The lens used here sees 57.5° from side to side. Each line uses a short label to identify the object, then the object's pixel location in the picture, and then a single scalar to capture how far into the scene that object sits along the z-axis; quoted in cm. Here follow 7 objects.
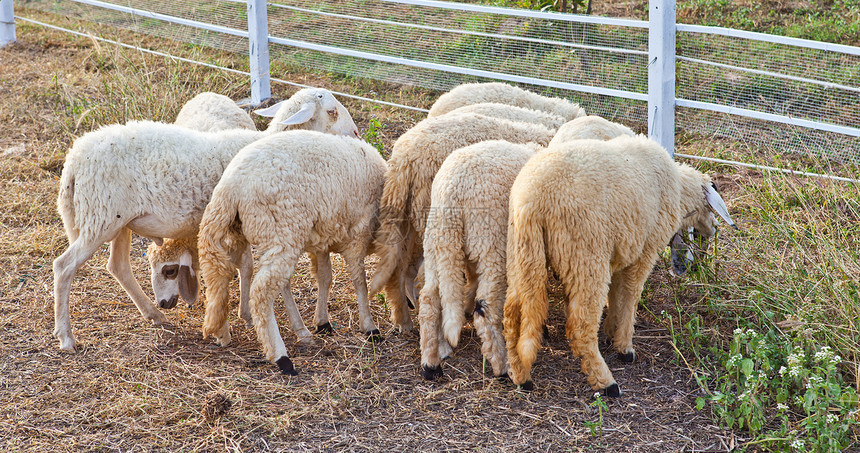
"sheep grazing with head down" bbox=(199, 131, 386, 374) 408
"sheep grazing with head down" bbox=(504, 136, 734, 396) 374
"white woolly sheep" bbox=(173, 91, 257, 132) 561
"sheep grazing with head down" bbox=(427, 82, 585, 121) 594
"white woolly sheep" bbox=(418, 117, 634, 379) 399
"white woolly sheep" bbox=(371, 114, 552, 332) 447
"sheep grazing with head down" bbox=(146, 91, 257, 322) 480
